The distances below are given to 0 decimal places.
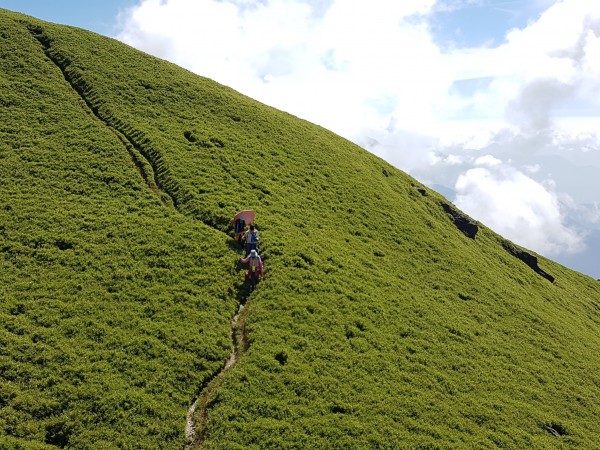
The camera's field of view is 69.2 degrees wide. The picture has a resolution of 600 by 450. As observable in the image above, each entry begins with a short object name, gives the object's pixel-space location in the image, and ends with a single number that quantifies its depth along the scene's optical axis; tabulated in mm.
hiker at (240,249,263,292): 28000
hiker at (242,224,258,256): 29578
